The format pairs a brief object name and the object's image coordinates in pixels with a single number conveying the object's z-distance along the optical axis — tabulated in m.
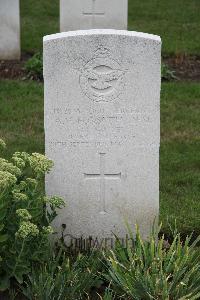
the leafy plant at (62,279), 5.56
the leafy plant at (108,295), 5.46
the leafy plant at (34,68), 12.28
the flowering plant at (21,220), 5.55
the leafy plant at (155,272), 5.53
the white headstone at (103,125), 6.23
